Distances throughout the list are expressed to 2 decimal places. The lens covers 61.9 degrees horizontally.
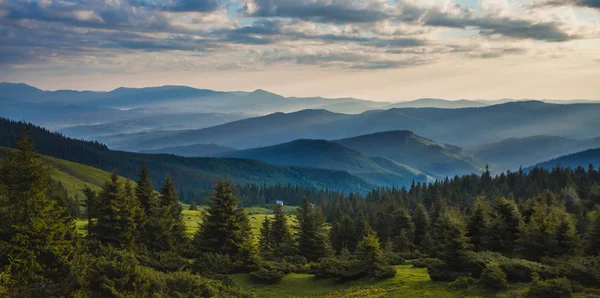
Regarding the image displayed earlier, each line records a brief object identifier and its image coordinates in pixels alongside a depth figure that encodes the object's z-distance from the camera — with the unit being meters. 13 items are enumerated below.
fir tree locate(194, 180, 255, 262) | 61.78
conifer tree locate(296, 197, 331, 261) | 69.38
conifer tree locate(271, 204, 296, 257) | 78.38
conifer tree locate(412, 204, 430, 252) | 86.94
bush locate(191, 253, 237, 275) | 54.97
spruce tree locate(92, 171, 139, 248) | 60.78
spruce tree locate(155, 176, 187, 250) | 67.62
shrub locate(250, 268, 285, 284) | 52.12
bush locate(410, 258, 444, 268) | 54.45
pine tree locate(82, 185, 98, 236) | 62.19
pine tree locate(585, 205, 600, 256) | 47.84
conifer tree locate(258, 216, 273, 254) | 82.73
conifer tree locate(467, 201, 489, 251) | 55.47
